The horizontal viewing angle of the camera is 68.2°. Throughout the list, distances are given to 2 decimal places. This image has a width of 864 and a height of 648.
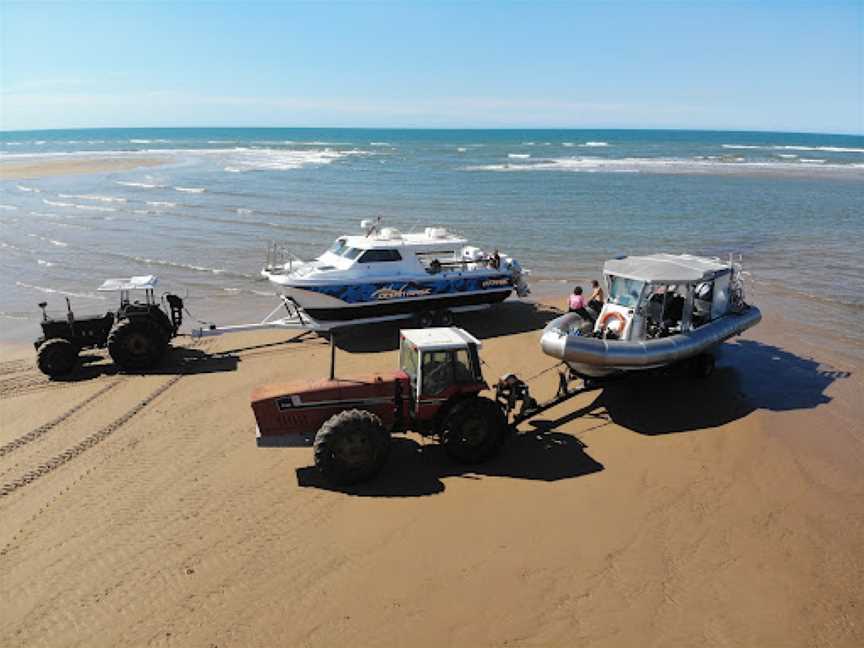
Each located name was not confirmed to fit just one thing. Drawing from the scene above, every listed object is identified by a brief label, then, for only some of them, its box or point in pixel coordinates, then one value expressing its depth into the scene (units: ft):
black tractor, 38.32
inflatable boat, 33.01
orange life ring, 35.87
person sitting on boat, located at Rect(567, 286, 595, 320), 38.29
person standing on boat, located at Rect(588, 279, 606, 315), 39.17
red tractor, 25.46
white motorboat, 45.60
